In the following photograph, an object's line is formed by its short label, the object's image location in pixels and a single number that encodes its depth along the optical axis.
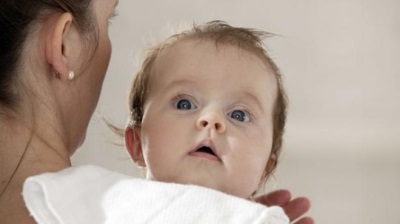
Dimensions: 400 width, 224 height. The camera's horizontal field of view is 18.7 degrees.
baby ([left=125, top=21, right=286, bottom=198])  0.90
